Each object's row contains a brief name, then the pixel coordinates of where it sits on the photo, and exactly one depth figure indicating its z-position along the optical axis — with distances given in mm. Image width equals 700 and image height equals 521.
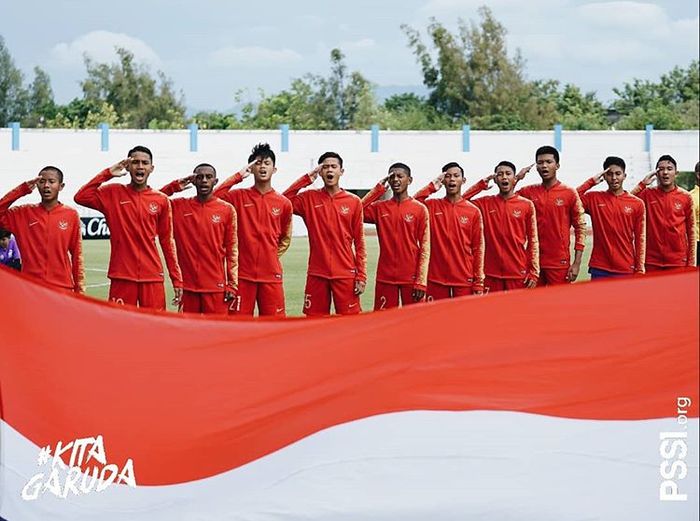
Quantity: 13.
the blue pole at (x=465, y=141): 49938
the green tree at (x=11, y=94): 75812
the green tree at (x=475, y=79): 73062
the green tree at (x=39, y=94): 74562
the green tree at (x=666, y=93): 72312
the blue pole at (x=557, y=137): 50406
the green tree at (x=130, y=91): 74250
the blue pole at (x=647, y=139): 51062
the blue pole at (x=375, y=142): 49000
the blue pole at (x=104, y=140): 45875
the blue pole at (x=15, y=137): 45125
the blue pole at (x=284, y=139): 47562
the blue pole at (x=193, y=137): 46750
